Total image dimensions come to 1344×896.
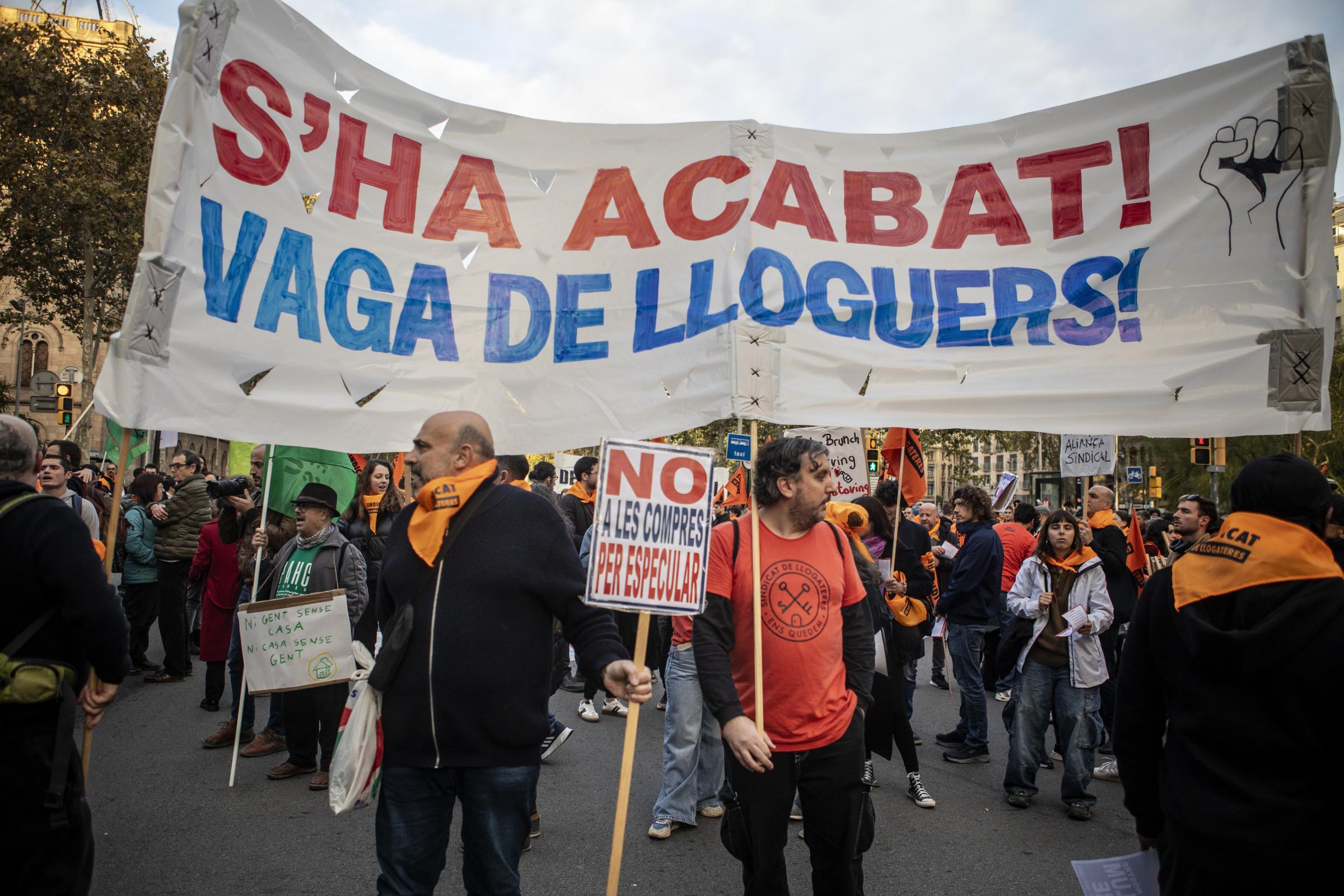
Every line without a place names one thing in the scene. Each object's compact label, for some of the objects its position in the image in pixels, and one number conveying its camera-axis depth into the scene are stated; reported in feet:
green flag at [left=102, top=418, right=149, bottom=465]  33.76
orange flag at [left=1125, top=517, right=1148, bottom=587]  30.45
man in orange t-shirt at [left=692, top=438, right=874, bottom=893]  10.43
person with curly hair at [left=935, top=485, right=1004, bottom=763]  22.47
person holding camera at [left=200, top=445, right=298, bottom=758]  21.13
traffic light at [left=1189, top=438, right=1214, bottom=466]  55.98
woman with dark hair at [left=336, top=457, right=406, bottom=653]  21.25
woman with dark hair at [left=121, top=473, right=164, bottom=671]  28.53
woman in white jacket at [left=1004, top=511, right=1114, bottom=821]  18.70
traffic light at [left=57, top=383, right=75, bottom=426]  56.90
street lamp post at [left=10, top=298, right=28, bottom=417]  94.43
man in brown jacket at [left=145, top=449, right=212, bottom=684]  28.14
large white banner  11.85
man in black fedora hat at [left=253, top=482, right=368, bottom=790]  19.21
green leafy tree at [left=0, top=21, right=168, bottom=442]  67.21
